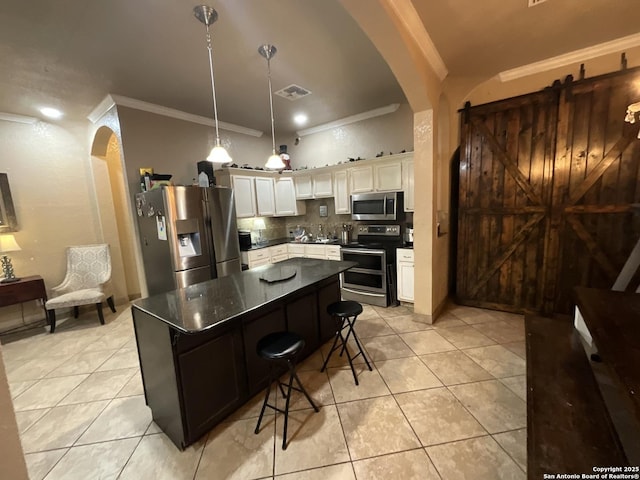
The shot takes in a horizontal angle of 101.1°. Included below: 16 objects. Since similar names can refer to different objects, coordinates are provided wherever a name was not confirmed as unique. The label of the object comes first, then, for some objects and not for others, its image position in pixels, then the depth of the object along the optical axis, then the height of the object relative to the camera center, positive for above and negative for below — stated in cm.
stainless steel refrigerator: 329 -25
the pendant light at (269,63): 244 +149
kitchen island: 161 -89
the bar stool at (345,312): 231 -93
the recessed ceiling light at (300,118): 426 +151
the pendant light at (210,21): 196 +151
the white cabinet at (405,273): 359 -96
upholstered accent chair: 378 -81
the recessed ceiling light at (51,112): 348 +150
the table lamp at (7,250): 348 -35
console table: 333 -85
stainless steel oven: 376 -89
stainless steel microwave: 389 -2
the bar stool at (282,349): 168 -90
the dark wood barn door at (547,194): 269 +1
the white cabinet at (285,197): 487 +24
